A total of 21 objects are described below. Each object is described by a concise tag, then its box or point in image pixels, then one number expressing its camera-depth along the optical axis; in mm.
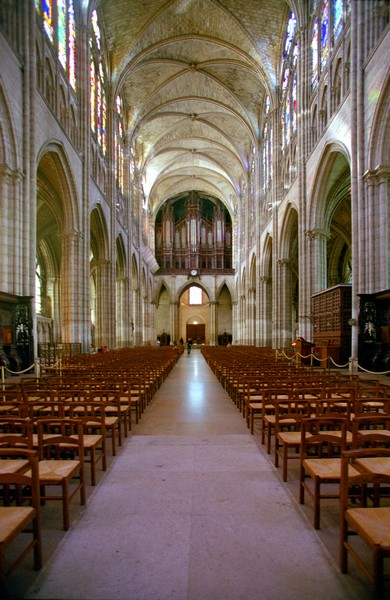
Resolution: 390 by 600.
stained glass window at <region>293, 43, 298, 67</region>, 20950
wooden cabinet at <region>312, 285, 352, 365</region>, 14633
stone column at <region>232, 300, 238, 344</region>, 46441
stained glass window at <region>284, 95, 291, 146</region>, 22953
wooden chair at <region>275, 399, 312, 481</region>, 4188
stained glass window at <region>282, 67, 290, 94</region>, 23375
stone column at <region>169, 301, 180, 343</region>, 49906
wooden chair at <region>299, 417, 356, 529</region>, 3168
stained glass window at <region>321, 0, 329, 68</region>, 16375
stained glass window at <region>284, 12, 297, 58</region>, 21938
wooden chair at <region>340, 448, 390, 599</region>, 2129
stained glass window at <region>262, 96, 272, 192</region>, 27953
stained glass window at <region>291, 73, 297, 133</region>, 21344
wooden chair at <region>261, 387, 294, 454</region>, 5117
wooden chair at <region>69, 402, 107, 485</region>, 4136
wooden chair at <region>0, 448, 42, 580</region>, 2371
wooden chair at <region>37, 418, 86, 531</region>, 3146
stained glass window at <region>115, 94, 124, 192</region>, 28016
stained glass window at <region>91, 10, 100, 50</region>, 21812
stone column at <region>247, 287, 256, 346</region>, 36688
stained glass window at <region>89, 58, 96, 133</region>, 21750
